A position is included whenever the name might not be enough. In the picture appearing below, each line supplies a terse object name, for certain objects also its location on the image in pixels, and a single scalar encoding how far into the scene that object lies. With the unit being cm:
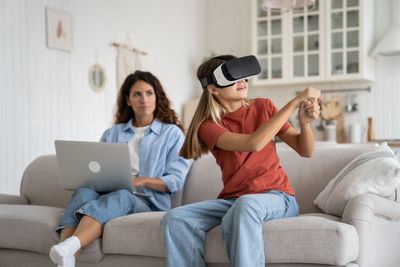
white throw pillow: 205
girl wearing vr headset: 184
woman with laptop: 224
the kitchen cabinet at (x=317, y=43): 553
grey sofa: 182
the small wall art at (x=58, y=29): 443
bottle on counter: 571
